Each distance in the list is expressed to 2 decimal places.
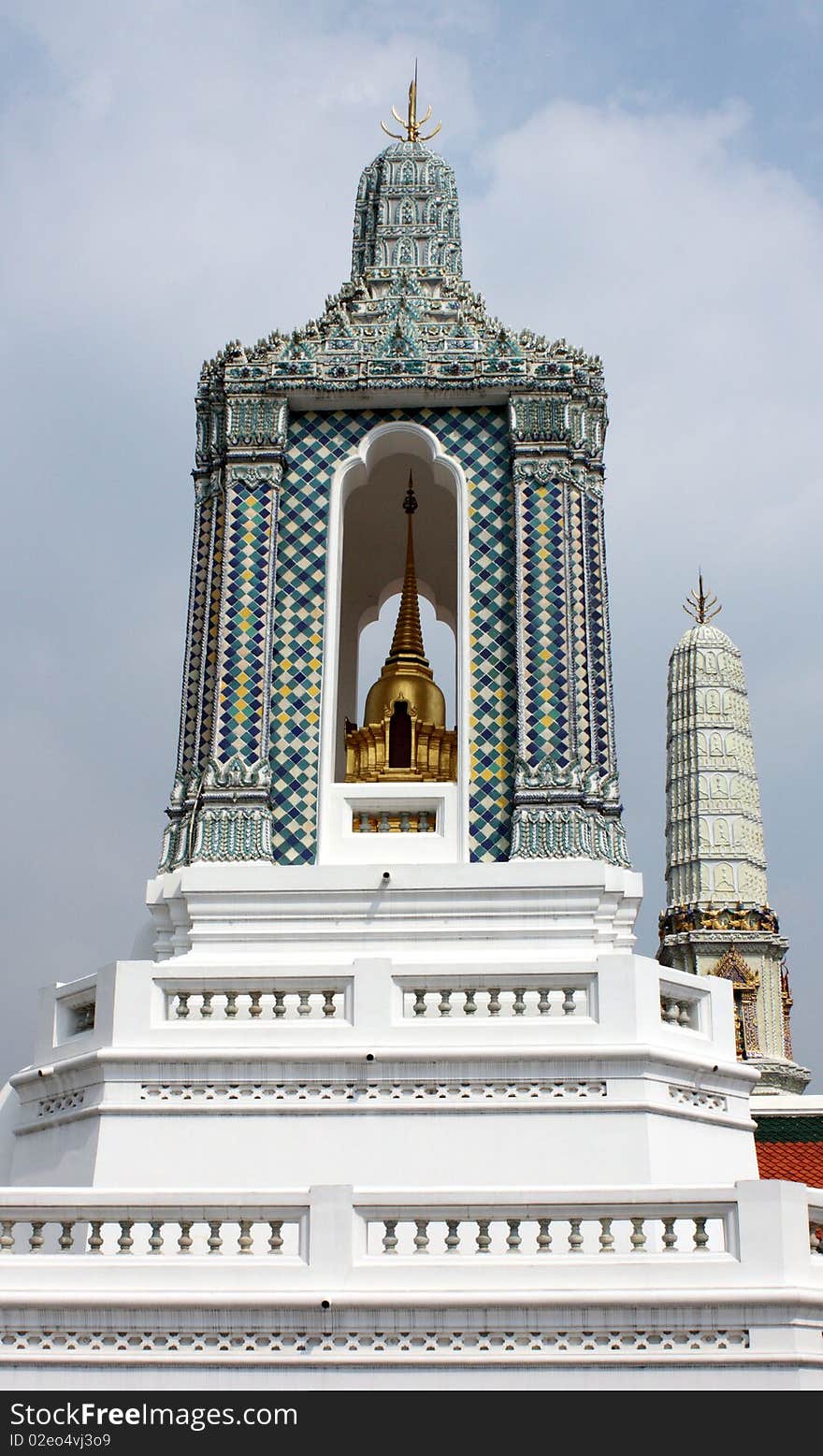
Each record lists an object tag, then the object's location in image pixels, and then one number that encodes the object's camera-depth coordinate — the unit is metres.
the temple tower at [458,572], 14.30
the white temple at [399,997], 9.64
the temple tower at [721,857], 45.75
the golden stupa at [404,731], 15.41
